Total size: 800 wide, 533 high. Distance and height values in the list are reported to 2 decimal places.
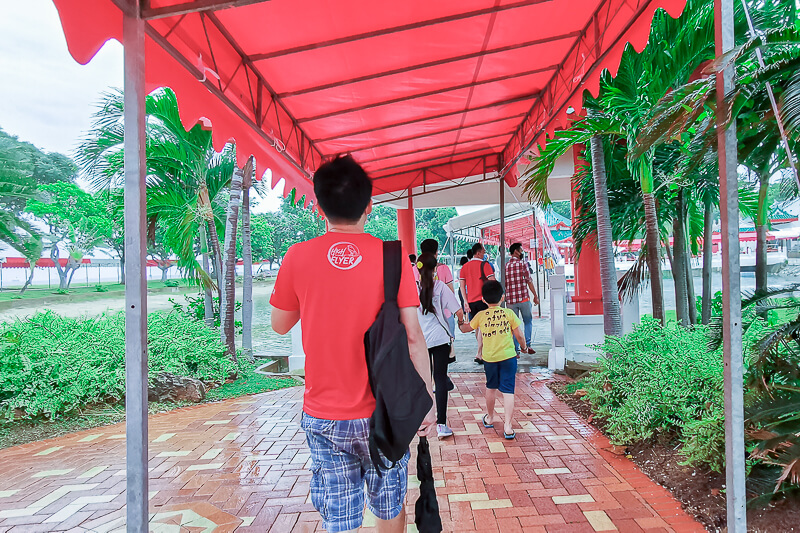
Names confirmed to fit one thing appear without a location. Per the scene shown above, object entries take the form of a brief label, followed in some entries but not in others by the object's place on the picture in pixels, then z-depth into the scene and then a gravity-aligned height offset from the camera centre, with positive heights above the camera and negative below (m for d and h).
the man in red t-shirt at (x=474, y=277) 5.99 -0.07
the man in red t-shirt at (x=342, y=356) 1.45 -0.25
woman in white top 3.58 -0.35
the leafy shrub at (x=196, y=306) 8.66 -0.49
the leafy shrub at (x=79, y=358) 4.75 -0.86
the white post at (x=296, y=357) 7.06 -1.22
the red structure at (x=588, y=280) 7.21 -0.19
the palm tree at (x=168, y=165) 7.14 +1.87
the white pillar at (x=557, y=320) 5.98 -0.66
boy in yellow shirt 3.67 -0.55
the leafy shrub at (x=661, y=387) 2.82 -0.87
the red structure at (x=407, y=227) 11.41 +1.19
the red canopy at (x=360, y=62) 2.76 +1.71
